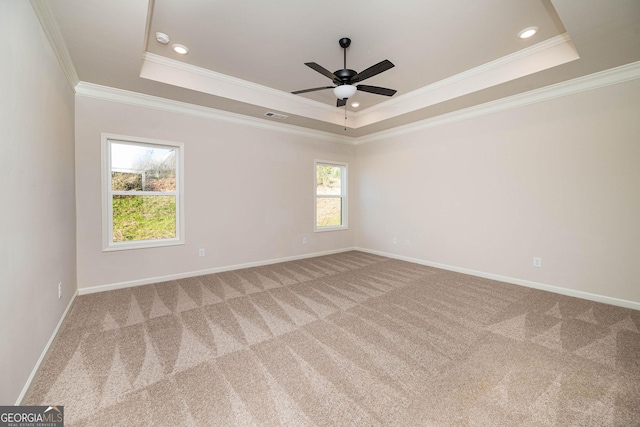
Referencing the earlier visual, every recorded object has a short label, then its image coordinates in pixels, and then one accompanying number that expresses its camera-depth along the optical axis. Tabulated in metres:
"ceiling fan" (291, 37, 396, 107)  2.54
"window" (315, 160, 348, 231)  5.75
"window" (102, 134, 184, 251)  3.51
